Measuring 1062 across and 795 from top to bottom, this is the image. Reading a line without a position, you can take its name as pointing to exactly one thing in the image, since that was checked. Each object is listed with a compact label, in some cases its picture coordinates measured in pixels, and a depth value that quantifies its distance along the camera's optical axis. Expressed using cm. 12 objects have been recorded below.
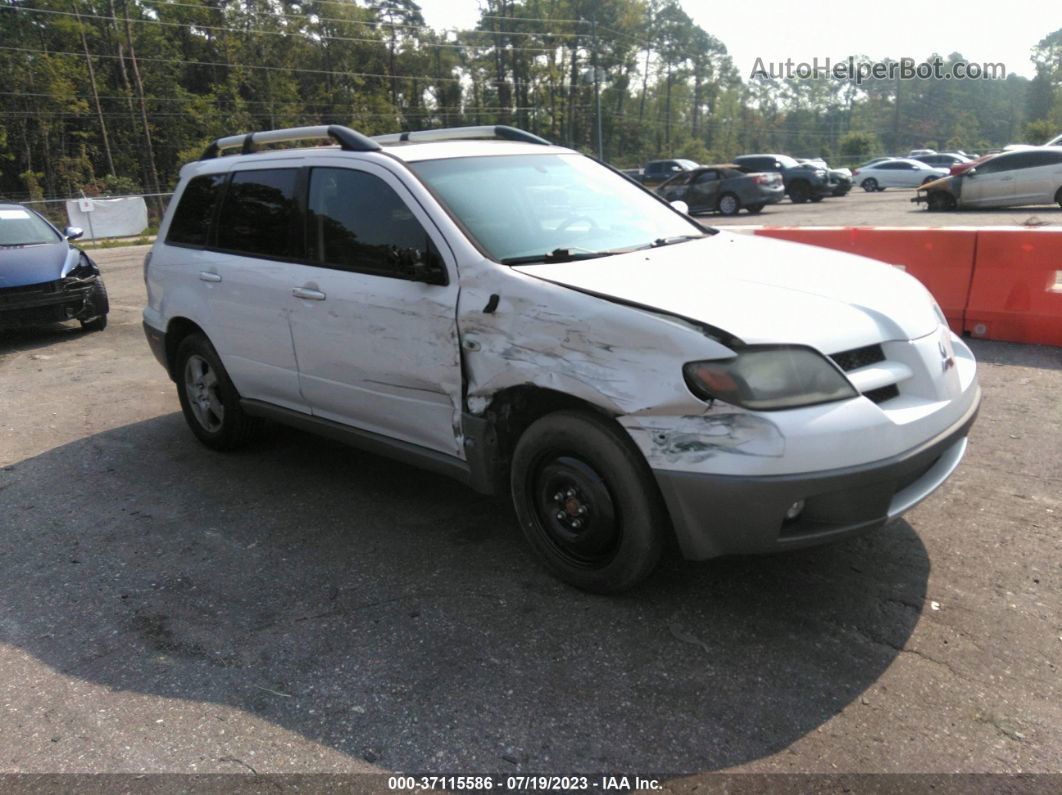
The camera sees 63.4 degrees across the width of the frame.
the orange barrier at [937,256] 730
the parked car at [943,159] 4311
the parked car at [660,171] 3803
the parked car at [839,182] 3067
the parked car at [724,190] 2464
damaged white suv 291
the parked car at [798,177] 2902
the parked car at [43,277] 934
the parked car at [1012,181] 2017
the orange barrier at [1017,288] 683
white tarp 2948
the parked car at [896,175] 3684
